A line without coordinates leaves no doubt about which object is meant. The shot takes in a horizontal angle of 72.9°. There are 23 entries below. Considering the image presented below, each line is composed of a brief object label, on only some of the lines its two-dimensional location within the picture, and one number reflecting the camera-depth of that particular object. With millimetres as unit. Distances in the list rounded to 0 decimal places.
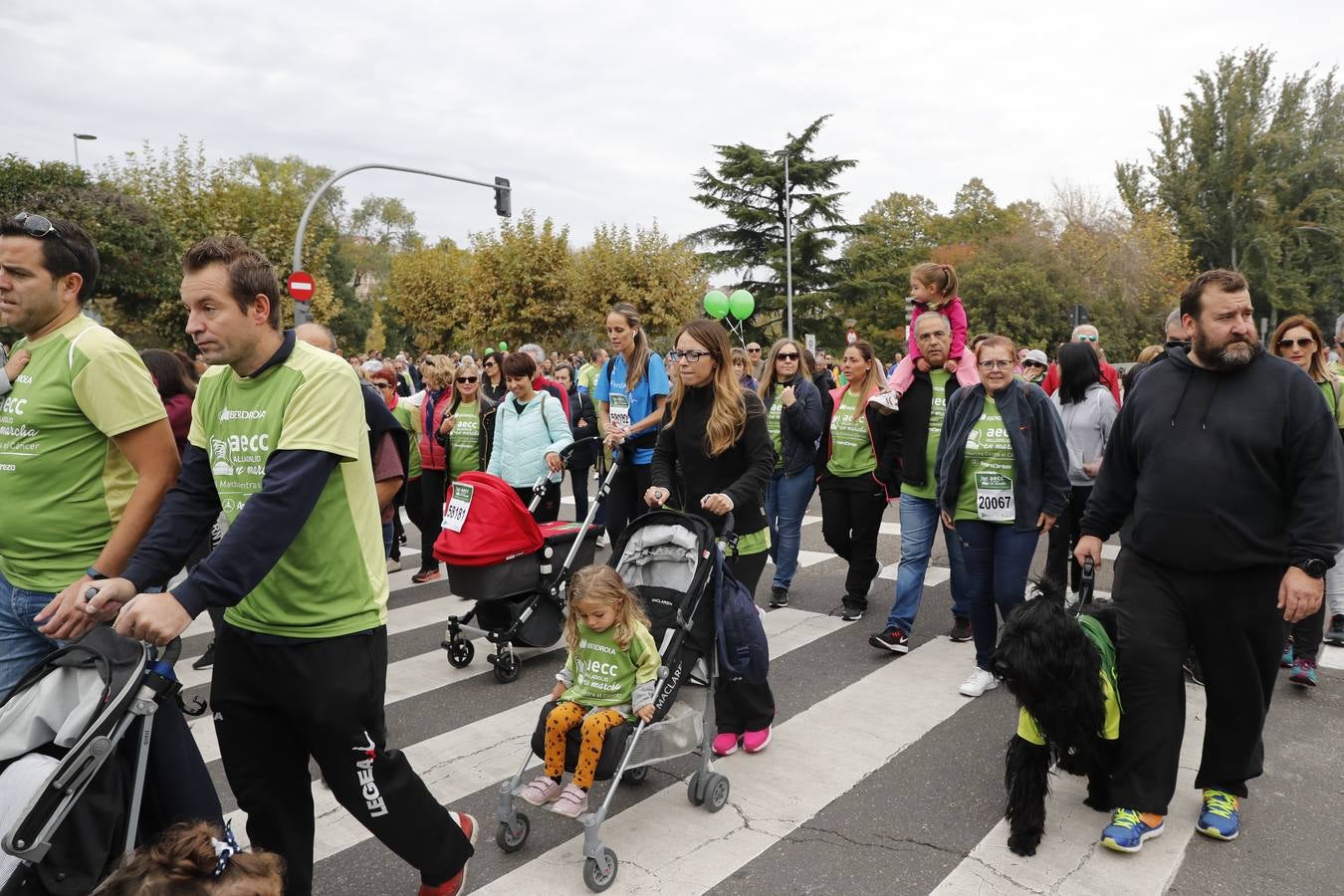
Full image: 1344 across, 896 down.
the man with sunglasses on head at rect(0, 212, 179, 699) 2797
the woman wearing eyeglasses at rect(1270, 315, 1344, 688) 5855
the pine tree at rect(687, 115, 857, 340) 44719
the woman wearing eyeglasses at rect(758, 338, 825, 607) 6789
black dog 3342
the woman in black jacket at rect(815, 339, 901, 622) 6578
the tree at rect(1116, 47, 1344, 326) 43781
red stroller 5289
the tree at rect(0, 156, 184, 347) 22139
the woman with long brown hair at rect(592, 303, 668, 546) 6141
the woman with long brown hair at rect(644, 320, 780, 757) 4586
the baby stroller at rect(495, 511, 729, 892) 3348
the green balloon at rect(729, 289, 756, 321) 9872
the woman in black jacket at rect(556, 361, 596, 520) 8898
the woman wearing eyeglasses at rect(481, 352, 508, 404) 9008
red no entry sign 17750
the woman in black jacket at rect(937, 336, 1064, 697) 4891
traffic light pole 18344
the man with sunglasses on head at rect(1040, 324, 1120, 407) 7691
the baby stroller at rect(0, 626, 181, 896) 2133
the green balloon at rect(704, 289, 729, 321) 9836
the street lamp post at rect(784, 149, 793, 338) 42406
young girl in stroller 3438
